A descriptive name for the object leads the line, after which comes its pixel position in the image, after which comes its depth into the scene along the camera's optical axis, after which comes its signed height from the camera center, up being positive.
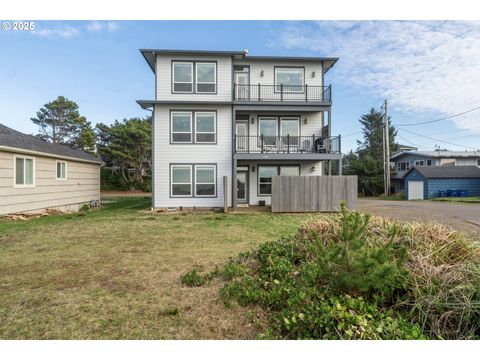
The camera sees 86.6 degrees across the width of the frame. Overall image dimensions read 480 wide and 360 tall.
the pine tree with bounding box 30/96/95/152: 33.88 +7.64
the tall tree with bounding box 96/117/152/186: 33.09 +4.29
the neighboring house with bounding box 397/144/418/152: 45.47 +6.03
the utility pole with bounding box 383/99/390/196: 24.83 +1.78
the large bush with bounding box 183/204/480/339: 2.39 -1.24
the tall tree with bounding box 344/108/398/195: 30.44 +4.62
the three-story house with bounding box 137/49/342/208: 13.18 +2.97
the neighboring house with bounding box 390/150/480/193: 28.78 +2.56
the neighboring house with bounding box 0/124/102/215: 10.04 +0.33
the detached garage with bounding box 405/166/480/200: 24.12 -0.05
